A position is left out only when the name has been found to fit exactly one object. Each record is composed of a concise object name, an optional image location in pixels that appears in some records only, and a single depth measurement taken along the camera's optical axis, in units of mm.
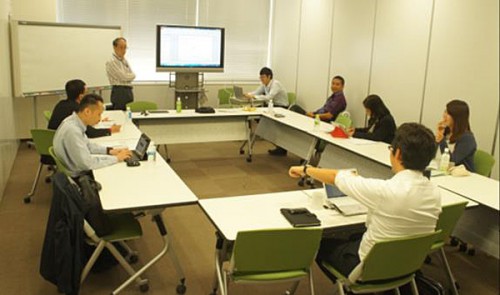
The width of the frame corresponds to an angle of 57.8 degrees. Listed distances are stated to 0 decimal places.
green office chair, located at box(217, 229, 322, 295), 2053
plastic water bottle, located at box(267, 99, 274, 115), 6020
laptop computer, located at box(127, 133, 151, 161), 3469
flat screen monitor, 7125
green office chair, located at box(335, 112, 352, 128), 5422
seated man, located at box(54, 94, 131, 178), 3135
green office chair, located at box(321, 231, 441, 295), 2078
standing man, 5931
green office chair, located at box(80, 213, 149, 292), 2688
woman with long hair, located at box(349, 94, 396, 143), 4551
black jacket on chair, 2525
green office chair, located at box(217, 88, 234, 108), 7569
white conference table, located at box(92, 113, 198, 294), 2588
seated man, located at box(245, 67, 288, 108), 6852
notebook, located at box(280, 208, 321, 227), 2369
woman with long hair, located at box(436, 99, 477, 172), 3111
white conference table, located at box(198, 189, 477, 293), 2346
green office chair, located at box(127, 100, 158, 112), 5732
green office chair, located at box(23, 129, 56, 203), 4189
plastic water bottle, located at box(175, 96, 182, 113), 5642
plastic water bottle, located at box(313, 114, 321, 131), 5184
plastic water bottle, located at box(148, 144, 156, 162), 3485
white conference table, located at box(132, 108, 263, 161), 5484
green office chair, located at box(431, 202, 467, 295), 2387
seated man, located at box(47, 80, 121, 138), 4301
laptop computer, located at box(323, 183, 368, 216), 2541
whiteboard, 6043
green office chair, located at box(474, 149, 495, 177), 2738
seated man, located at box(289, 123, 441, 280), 1982
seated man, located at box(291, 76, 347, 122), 6090
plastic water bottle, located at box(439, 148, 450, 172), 3107
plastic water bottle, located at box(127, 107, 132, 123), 5124
